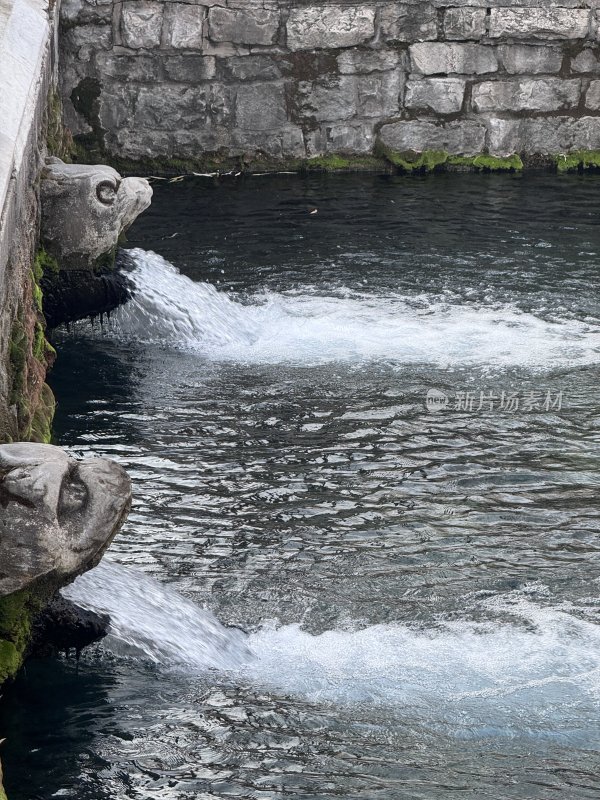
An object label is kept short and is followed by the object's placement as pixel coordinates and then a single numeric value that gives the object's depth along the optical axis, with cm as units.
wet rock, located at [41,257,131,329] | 1345
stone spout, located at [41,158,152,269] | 1291
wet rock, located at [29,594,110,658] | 779
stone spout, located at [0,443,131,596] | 645
